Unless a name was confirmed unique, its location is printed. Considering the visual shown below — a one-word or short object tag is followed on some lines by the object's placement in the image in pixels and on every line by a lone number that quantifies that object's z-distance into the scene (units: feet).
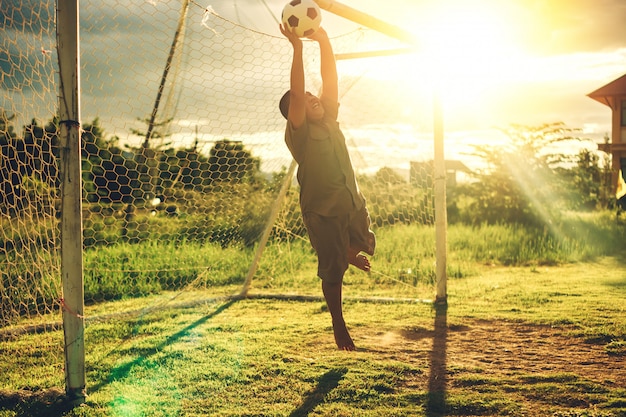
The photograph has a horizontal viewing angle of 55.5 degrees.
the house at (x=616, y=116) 75.77
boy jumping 13.53
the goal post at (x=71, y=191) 12.16
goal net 16.94
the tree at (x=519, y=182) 51.49
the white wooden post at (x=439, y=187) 21.72
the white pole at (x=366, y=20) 17.11
